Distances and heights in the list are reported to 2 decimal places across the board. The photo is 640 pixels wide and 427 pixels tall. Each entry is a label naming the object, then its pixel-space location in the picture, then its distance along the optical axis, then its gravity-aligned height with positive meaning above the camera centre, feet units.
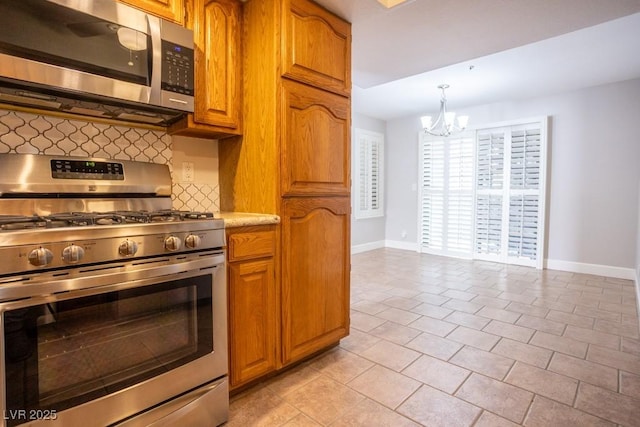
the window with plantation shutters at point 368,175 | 18.99 +1.16
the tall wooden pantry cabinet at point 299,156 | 6.07 +0.76
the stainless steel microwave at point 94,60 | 4.19 +1.92
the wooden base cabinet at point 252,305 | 5.54 -1.94
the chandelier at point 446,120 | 13.17 +3.02
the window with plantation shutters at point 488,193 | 15.60 +0.03
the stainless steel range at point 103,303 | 3.53 -1.35
